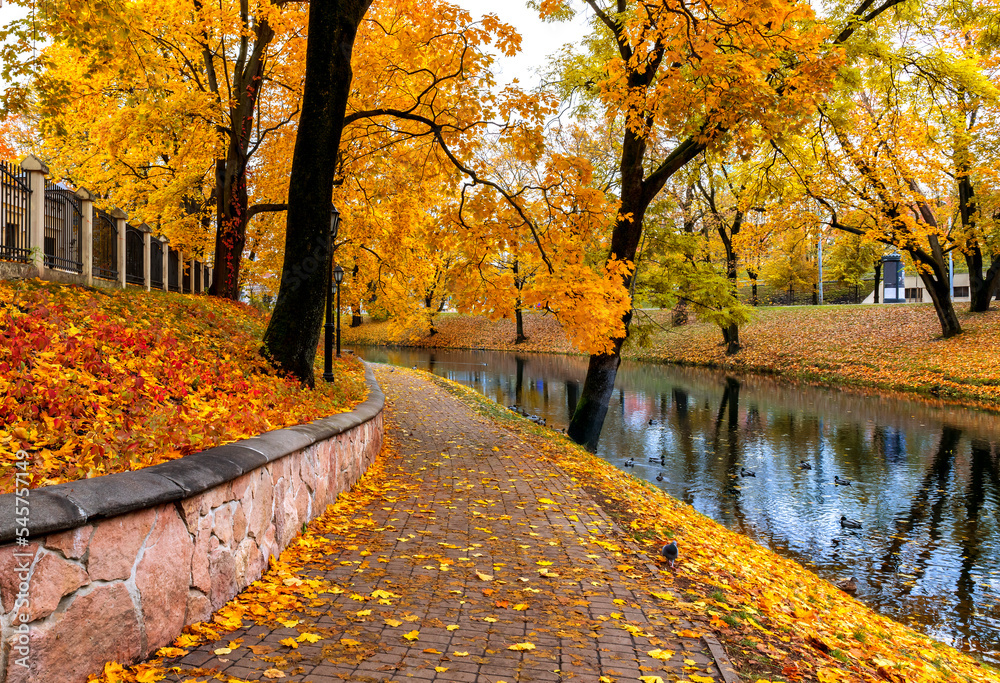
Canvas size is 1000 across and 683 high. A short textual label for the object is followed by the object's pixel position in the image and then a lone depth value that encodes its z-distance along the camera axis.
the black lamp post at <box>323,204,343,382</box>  10.12
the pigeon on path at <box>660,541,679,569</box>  5.15
